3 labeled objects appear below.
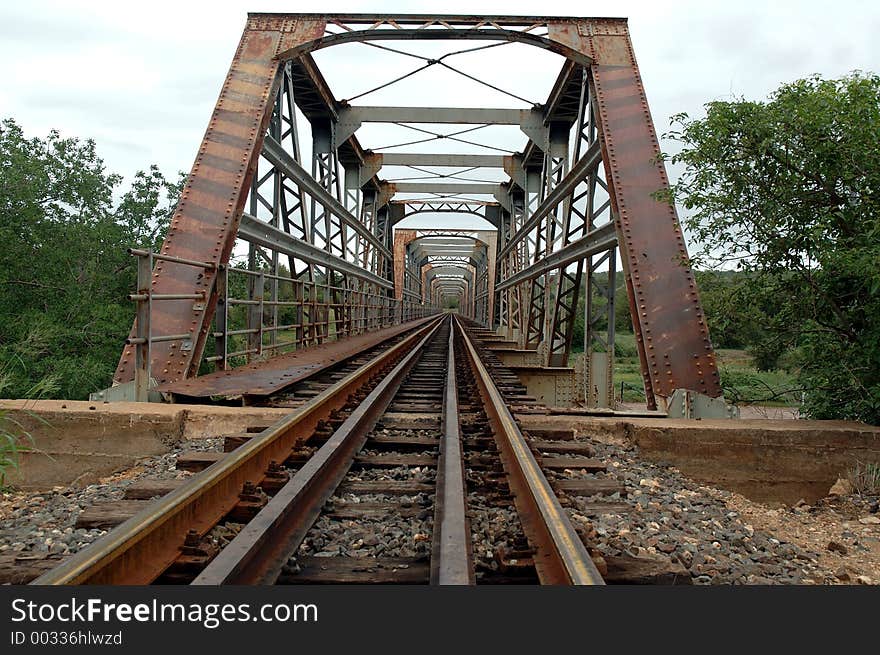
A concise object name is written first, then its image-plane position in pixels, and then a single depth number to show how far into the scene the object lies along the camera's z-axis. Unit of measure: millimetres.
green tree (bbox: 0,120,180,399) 13164
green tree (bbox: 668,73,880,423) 4324
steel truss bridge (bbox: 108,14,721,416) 6387
